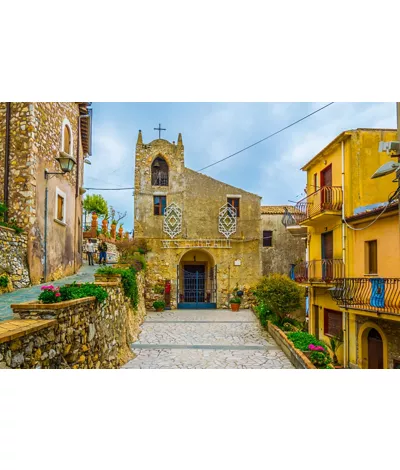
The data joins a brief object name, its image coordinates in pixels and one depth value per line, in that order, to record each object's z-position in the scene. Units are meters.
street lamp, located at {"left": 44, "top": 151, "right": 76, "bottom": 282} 7.07
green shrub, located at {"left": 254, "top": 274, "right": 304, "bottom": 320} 8.77
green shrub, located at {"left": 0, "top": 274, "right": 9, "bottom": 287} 5.51
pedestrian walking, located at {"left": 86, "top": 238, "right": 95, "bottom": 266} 11.90
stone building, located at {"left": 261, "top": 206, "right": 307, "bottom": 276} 16.08
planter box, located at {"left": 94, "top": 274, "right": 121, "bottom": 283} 5.98
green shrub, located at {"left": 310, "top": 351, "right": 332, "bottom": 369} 5.76
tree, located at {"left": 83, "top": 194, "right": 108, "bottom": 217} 24.16
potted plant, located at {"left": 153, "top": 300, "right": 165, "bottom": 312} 12.15
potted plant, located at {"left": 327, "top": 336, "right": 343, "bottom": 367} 7.89
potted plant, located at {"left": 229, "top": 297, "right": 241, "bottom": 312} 12.49
